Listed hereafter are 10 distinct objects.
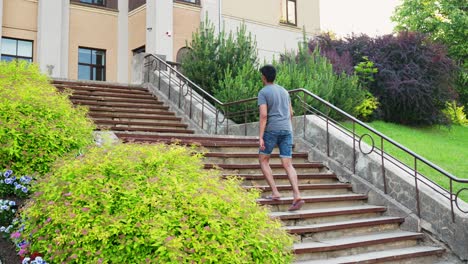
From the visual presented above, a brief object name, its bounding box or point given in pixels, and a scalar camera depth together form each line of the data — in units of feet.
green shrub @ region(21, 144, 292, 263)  12.71
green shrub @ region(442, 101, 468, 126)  56.92
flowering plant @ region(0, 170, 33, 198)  18.37
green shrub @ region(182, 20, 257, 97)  45.75
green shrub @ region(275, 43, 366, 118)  40.47
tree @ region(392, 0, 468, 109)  80.74
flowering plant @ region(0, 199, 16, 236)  17.20
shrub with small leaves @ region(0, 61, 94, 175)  19.07
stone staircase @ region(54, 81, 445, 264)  20.76
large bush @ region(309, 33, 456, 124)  49.98
